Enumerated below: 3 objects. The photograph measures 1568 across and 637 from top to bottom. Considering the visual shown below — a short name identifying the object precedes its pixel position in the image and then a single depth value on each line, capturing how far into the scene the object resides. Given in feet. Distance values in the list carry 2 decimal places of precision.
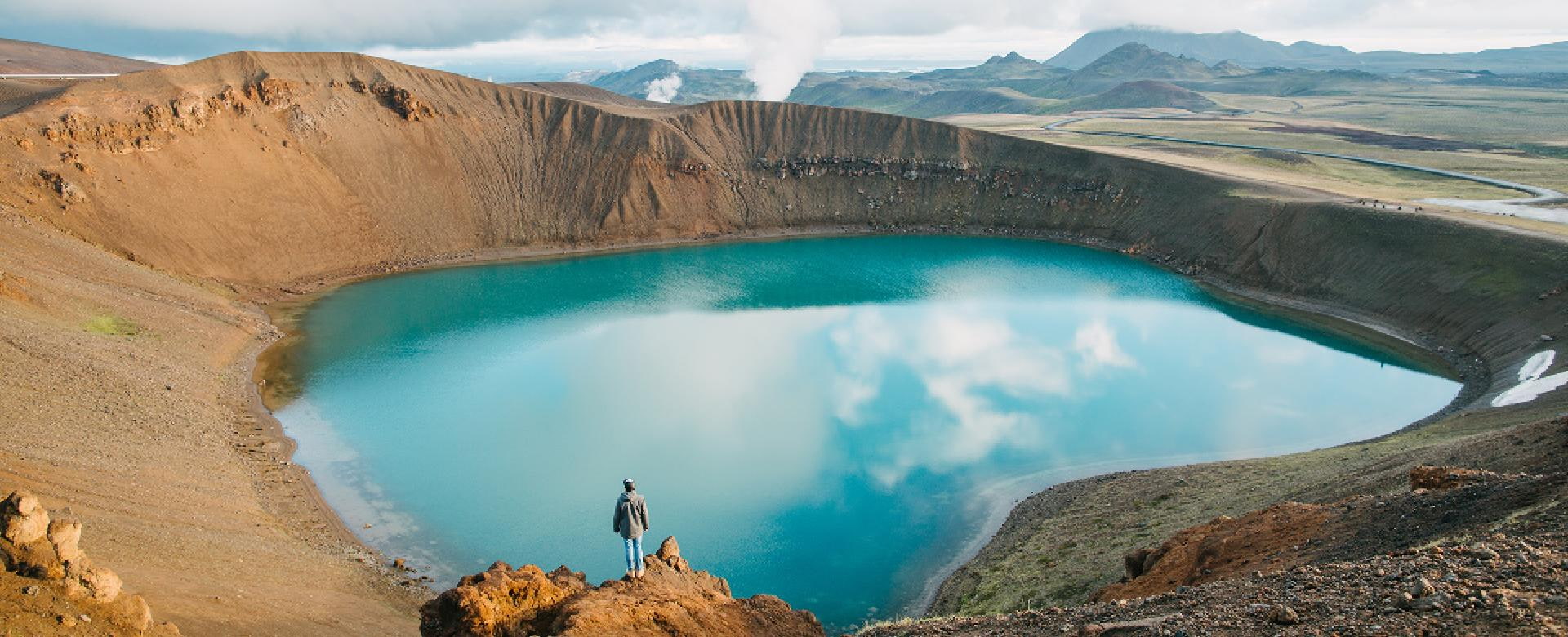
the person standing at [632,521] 48.73
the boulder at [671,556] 51.72
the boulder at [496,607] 41.63
